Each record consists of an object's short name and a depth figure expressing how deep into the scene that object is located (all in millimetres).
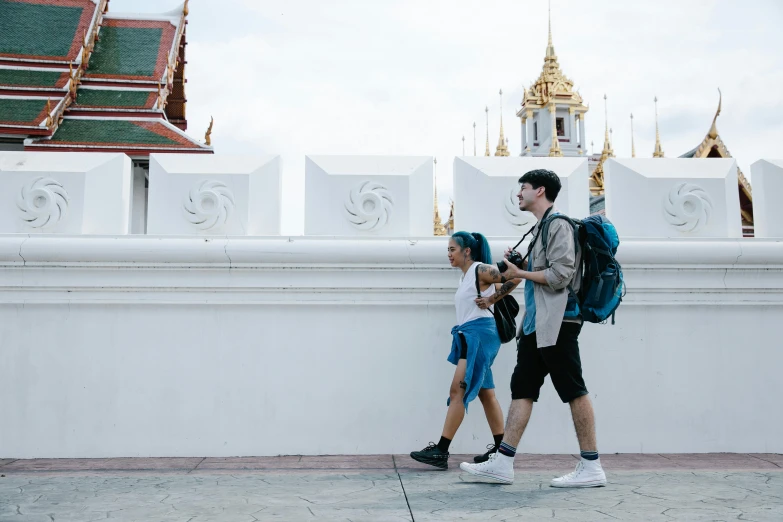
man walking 3277
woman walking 3646
